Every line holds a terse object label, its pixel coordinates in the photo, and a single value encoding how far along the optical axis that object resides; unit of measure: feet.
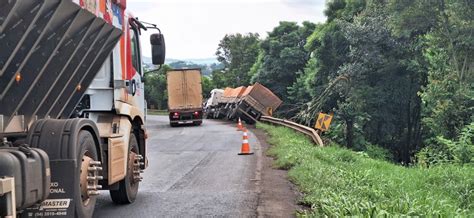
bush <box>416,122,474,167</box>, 47.75
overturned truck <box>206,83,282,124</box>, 99.09
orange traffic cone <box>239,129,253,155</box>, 47.71
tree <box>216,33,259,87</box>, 182.80
